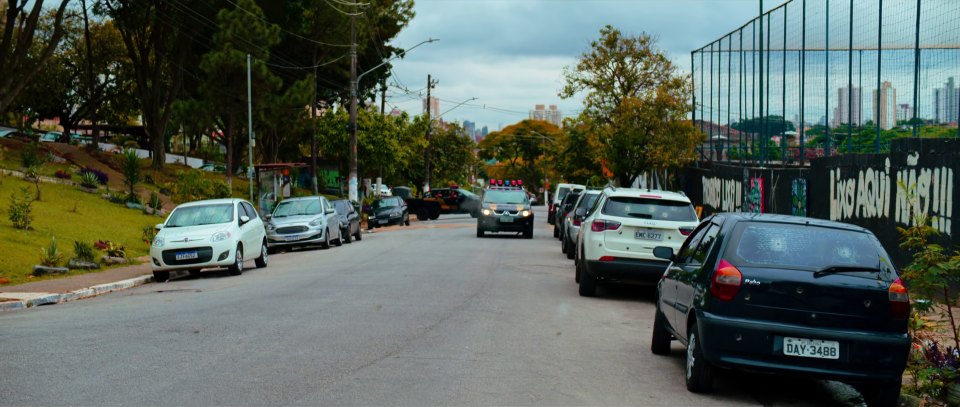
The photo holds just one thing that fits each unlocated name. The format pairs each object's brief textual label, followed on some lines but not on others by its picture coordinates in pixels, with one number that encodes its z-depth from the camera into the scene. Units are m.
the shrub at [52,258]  19.64
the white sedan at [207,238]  19.55
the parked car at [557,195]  44.50
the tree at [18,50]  34.22
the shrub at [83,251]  20.89
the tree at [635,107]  40.12
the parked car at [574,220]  23.52
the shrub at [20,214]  23.16
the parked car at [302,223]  28.09
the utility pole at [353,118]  41.44
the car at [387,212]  45.44
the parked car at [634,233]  14.85
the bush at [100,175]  37.91
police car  33.69
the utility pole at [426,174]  74.88
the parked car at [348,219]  32.34
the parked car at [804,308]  7.46
